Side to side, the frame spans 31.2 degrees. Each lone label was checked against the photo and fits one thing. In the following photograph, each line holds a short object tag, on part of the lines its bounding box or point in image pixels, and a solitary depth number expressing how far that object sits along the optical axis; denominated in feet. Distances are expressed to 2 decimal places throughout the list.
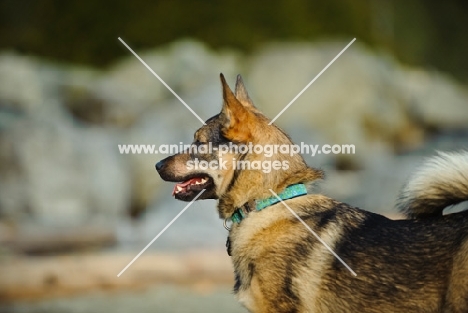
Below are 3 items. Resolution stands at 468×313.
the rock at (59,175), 34.88
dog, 13.20
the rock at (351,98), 46.26
